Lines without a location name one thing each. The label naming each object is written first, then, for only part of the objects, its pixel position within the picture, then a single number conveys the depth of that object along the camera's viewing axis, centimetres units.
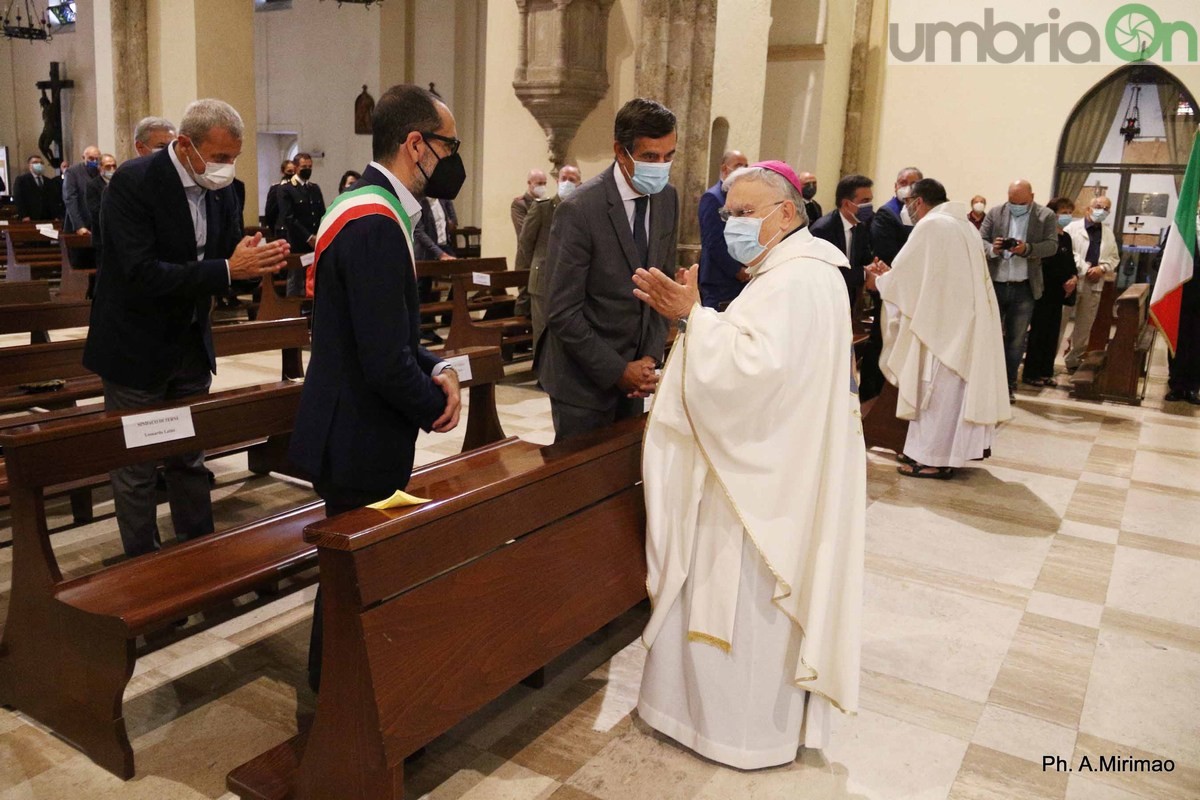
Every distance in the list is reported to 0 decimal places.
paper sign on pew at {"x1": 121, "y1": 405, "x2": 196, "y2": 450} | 297
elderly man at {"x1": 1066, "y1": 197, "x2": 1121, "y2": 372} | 925
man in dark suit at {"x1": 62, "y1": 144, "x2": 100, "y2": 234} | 1074
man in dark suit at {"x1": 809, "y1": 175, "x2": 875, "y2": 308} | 598
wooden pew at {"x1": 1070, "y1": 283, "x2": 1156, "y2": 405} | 794
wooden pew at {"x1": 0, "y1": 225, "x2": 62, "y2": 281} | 1041
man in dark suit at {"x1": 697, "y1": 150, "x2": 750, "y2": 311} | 541
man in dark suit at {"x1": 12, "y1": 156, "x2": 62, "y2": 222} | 1438
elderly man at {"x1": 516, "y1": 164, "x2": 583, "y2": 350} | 702
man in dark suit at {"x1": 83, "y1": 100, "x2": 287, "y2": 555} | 324
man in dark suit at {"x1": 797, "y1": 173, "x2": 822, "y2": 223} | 802
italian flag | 712
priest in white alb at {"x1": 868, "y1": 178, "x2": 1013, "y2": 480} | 530
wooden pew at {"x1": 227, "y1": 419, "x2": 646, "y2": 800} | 212
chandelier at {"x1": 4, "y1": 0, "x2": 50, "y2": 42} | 1834
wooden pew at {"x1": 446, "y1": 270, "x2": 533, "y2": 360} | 740
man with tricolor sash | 233
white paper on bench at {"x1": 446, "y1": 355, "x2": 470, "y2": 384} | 405
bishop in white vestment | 245
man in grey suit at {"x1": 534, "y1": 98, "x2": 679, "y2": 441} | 316
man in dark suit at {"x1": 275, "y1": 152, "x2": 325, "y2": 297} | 976
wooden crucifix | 2038
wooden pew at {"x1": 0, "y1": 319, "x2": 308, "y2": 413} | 422
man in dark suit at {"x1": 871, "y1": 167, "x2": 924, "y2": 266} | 666
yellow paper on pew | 222
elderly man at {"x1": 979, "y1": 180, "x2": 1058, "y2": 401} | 758
